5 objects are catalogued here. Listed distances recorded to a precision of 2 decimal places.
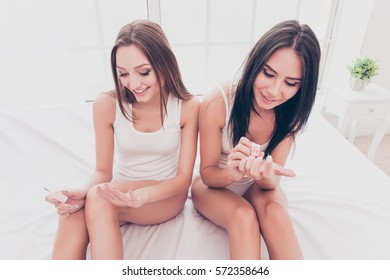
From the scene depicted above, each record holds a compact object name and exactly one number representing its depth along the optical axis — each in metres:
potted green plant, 1.74
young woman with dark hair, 0.85
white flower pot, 1.78
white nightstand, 1.73
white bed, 0.96
